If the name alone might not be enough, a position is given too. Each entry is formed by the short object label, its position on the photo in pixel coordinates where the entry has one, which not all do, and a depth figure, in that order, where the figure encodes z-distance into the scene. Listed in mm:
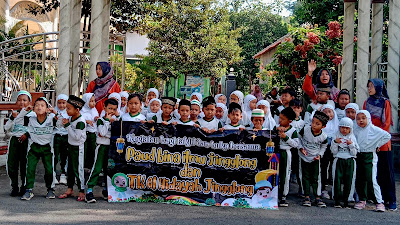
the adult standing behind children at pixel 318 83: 8859
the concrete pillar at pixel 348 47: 12516
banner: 7500
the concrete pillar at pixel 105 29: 13461
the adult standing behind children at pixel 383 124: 7859
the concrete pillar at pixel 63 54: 10977
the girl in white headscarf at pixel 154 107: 8469
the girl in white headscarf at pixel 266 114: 8664
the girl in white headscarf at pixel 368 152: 7660
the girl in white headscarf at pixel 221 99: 10228
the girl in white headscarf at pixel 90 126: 8398
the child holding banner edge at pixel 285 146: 7620
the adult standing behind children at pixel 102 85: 9492
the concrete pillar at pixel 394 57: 11789
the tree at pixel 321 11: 18703
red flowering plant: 14852
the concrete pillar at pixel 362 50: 11523
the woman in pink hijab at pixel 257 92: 12422
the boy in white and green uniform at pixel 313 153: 7598
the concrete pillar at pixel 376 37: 12911
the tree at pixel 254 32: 43500
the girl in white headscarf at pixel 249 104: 9406
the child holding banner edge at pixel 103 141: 7482
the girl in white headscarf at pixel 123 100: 9211
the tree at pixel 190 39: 28156
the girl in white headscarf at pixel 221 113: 8792
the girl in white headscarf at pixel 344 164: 7602
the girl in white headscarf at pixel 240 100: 9145
